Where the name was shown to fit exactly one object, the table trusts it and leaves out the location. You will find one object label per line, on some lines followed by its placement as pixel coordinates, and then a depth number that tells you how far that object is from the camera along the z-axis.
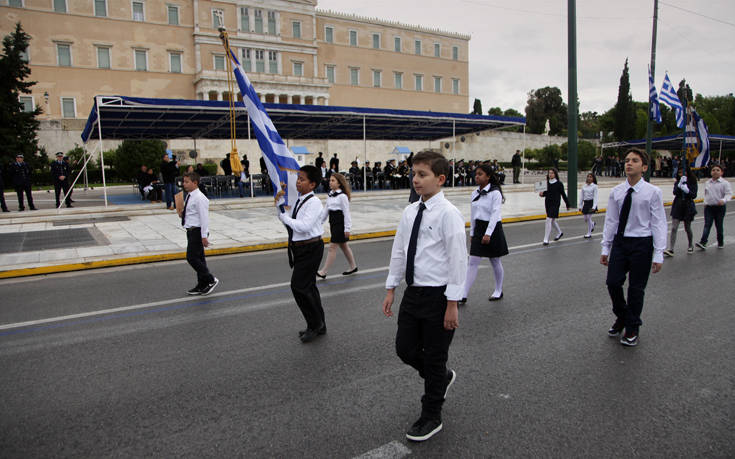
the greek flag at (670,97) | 18.98
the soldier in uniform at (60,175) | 16.50
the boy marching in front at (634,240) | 4.56
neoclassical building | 49.25
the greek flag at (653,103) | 21.23
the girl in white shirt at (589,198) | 11.62
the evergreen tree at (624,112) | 65.25
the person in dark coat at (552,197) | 10.47
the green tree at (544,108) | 89.29
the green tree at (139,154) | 31.62
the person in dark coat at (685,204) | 9.27
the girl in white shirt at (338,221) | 7.72
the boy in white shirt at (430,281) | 3.02
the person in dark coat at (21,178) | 15.43
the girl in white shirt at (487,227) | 6.04
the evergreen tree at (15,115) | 31.64
